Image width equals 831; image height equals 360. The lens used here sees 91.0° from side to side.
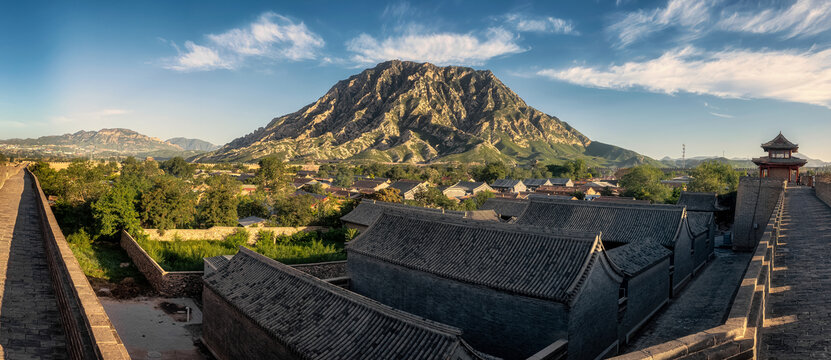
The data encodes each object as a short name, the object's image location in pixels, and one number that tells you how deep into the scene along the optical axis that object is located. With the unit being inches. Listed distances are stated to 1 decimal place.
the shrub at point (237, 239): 1281.4
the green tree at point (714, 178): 2399.9
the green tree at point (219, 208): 1386.6
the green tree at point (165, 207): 1259.2
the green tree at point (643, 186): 2356.1
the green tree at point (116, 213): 1194.6
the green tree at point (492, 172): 4299.0
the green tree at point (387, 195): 1781.5
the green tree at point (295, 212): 1507.1
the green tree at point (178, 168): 4040.4
